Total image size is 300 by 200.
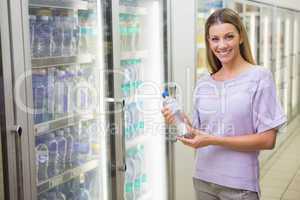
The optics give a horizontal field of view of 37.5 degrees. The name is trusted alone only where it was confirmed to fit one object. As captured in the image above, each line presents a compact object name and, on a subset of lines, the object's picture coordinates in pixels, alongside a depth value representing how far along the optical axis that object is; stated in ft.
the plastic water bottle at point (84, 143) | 8.21
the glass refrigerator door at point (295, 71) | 25.18
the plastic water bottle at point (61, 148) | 7.64
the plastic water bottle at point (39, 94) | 6.80
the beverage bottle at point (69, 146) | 7.90
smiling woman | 6.14
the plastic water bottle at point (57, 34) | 7.46
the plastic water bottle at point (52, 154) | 7.35
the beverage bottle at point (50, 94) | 7.16
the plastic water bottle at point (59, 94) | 7.42
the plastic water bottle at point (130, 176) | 9.80
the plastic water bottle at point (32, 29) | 6.70
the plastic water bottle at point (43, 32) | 6.97
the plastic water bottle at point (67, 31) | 7.67
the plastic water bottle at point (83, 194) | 8.52
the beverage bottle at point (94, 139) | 8.28
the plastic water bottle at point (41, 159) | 7.01
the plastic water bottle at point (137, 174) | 10.11
